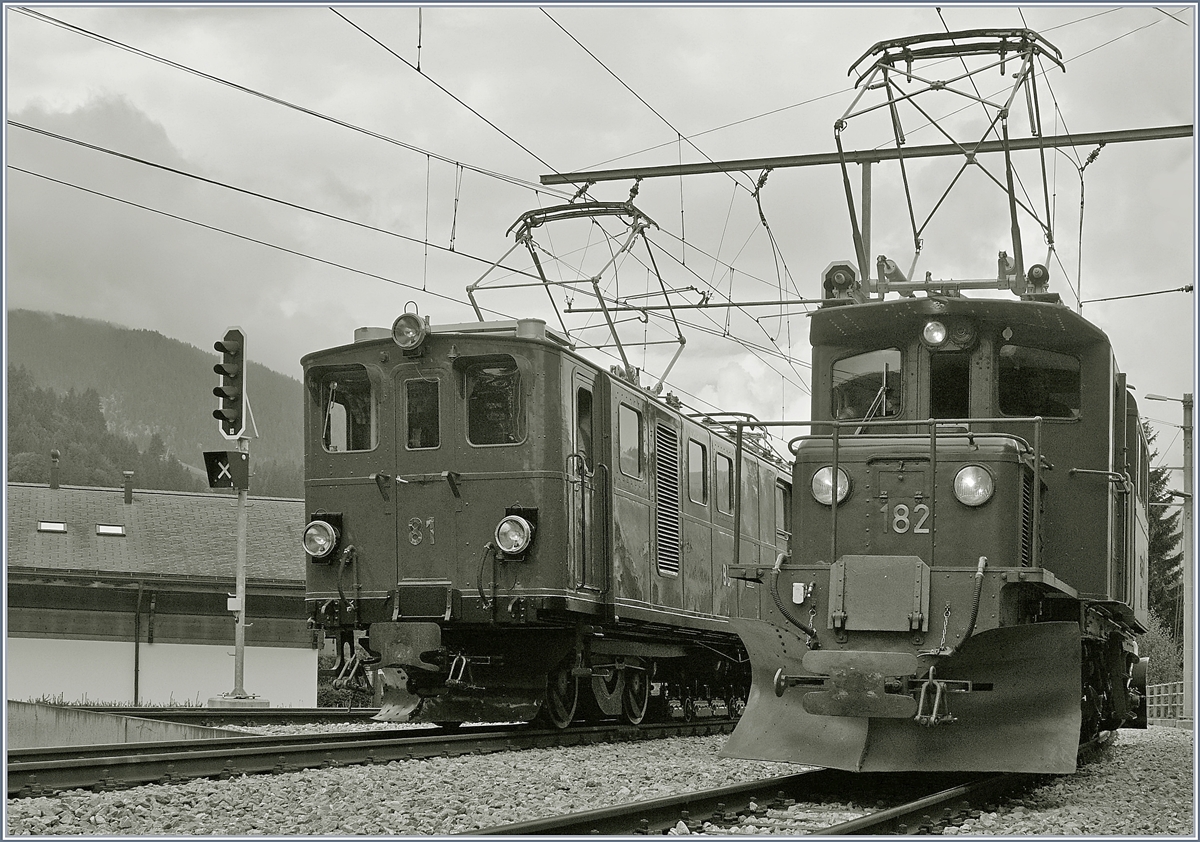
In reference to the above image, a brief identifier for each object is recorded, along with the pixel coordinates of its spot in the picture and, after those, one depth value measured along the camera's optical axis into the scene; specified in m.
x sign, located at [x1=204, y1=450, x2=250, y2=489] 15.36
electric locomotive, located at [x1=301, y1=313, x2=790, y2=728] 11.56
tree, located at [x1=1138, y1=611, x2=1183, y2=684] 38.72
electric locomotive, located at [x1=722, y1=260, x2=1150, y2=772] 8.43
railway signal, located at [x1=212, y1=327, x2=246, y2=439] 14.60
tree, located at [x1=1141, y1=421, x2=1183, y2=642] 47.41
